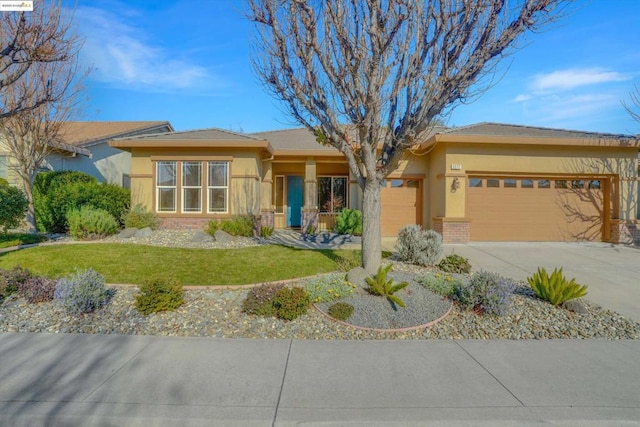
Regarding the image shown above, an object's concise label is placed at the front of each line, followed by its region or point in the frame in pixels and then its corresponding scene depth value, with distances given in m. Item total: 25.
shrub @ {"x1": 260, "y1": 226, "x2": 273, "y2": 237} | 12.96
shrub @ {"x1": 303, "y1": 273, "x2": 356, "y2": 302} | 5.68
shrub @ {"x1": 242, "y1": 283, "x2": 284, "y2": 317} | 5.22
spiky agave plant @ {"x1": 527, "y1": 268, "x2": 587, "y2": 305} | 5.70
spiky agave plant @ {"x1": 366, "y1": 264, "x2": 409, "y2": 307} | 5.61
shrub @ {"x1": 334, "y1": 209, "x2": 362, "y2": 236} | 13.82
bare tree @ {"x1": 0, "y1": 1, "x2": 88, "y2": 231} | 11.02
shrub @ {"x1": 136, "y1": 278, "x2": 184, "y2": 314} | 5.27
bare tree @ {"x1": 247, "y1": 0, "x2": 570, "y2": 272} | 5.70
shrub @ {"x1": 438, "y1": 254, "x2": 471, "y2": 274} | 7.77
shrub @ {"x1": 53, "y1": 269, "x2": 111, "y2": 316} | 5.19
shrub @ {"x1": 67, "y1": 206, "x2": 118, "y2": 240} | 10.63
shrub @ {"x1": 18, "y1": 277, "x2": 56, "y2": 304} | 5.63
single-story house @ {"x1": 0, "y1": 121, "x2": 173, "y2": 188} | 14.49
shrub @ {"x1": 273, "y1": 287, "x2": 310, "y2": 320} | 5.13
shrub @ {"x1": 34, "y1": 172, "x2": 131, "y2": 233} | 11.93
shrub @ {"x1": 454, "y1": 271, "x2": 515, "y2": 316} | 5.34
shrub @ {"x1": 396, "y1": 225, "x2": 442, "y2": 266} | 8.22
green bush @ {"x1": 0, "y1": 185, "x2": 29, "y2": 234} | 9.35
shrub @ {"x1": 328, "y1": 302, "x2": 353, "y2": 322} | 5.15
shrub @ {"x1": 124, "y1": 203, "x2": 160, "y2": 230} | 12.15
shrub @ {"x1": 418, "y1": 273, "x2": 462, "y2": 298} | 5.92
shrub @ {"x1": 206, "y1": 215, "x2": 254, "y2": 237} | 11.91
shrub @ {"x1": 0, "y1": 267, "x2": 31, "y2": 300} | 5.70
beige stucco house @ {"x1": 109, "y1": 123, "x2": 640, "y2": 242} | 12.80
